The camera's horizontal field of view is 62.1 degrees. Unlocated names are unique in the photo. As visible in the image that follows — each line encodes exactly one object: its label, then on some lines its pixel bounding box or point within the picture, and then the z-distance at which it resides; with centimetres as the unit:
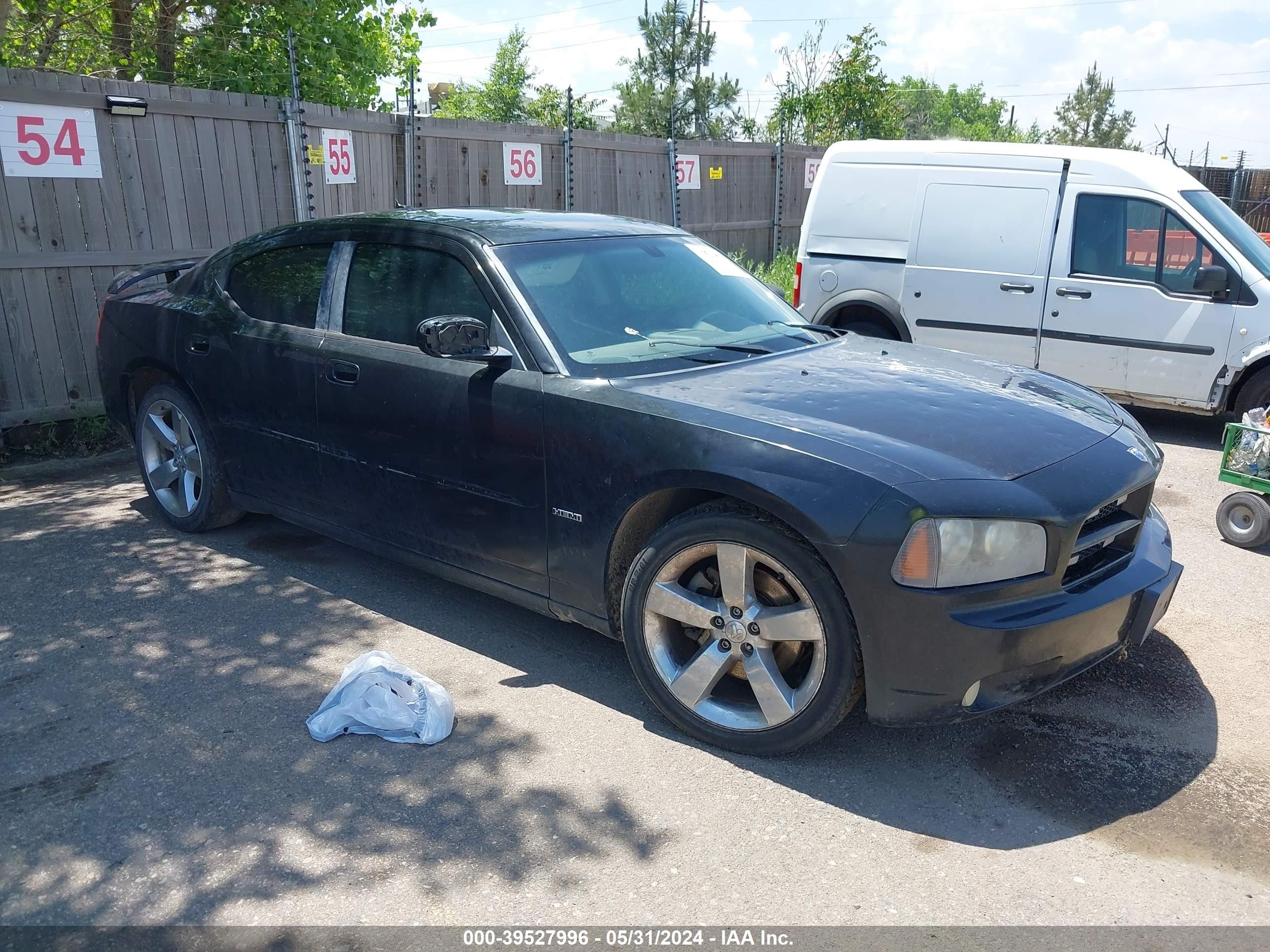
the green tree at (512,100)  4778
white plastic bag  362
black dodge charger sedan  315
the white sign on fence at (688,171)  1409
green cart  545
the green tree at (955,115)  7650
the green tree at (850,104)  2175
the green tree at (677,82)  4816
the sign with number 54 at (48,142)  699
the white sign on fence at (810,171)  1714
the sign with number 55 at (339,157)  911
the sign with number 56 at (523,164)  1128
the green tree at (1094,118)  6981
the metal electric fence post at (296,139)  856
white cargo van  750
